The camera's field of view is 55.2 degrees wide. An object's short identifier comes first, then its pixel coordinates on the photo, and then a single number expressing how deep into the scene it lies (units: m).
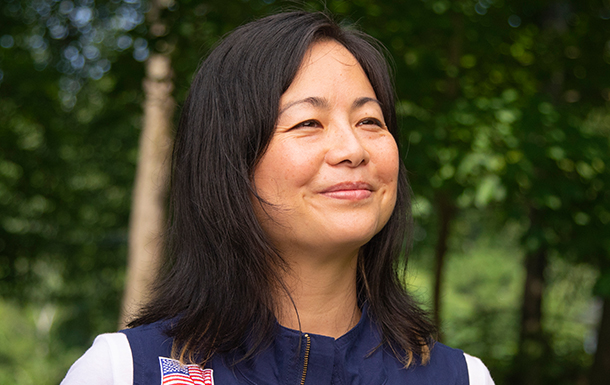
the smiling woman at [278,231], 1.37
